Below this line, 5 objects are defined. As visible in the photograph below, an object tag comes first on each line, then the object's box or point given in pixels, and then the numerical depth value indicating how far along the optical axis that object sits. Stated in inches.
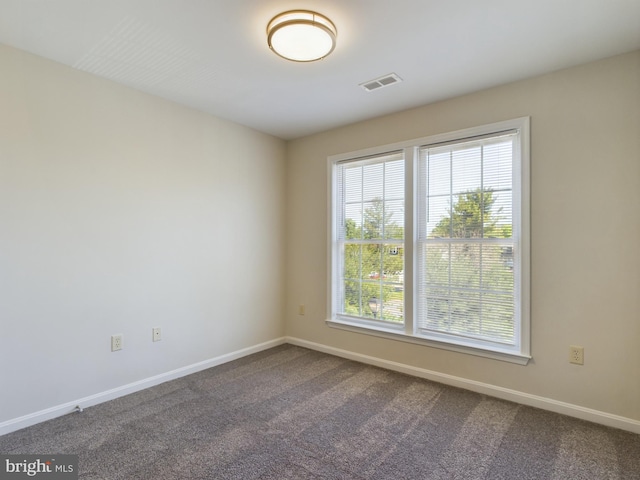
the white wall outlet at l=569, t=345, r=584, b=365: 92.9
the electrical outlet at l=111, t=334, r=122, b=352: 104.5
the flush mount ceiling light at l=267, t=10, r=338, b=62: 73.4
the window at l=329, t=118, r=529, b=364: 105.3
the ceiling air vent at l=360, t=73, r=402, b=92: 101.3
